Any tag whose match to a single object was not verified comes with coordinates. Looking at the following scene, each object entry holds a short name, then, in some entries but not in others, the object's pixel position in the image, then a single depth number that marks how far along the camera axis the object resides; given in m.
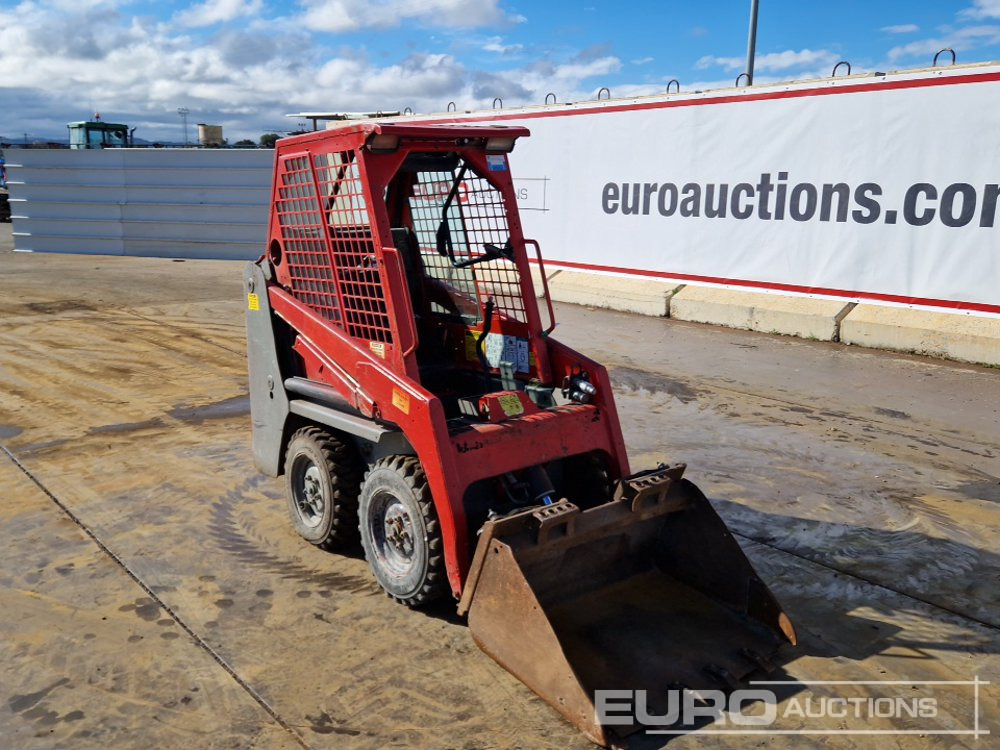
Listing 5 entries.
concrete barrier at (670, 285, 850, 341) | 10.62
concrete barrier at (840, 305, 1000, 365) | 9.38
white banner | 9.58
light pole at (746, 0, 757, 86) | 13.84
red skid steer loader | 3.62
